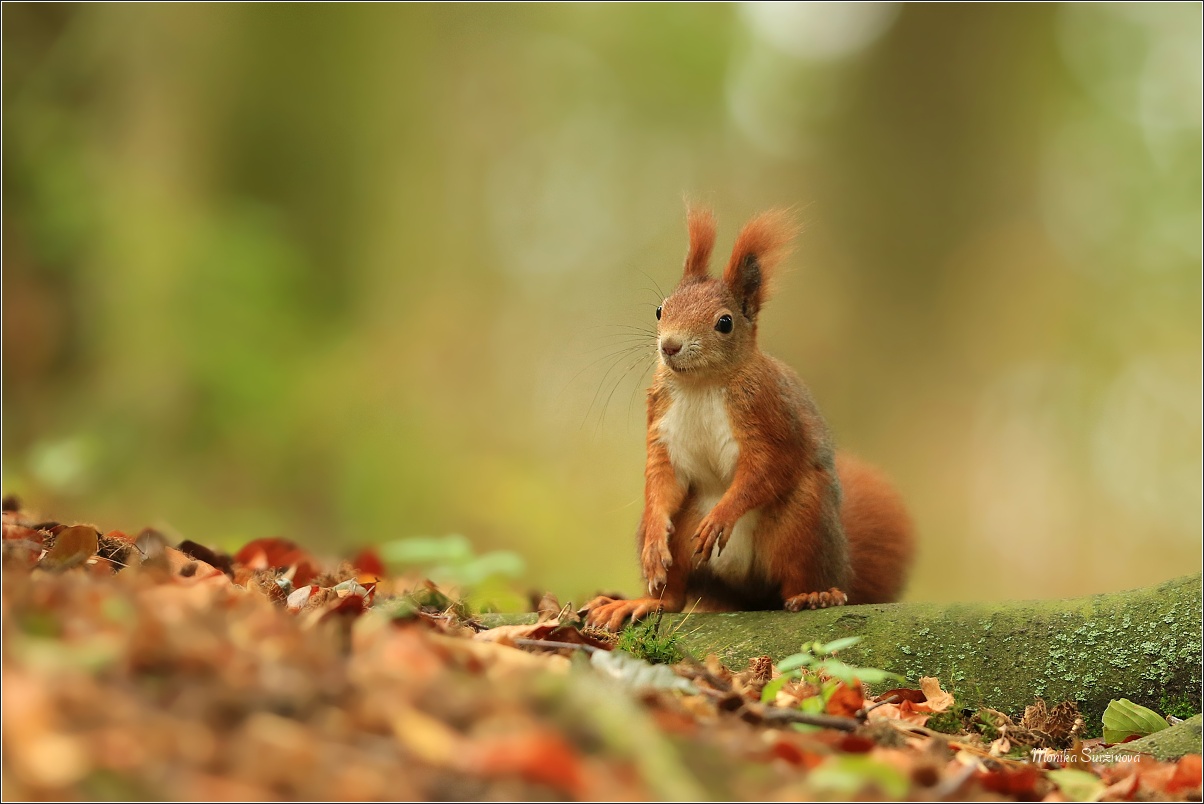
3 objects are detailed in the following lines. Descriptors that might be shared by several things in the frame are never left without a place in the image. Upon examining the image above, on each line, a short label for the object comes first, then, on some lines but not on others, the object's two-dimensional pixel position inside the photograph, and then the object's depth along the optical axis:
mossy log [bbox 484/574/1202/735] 5.61
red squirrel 6.57
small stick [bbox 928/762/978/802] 3.30
